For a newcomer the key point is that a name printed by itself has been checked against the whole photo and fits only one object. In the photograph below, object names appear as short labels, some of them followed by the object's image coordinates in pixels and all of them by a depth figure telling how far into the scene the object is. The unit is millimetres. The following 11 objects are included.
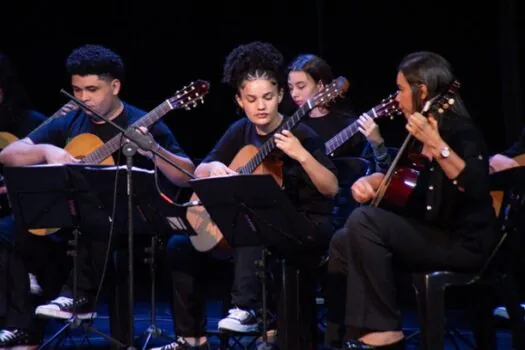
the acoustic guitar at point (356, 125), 11023
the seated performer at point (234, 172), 9453
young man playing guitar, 10305
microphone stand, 8625
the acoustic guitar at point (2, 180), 11145
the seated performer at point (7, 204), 10352
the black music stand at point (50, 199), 9164
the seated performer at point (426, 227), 8227
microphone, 9094
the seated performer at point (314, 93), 11820
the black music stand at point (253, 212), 8422
